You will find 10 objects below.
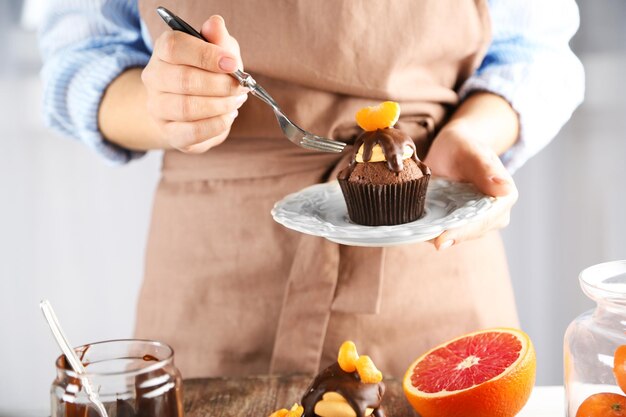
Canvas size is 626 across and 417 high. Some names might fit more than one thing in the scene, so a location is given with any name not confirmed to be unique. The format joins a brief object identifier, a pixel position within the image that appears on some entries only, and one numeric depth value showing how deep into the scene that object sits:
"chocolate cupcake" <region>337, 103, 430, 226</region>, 1.25
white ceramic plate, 1.07
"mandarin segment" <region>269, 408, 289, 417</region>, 1.03
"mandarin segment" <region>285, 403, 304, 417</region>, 1.01
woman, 1.37
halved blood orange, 1.04
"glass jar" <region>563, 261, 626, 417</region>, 0.97
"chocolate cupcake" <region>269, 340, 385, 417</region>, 1.00
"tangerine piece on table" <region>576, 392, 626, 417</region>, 0.94
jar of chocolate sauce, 0.92
